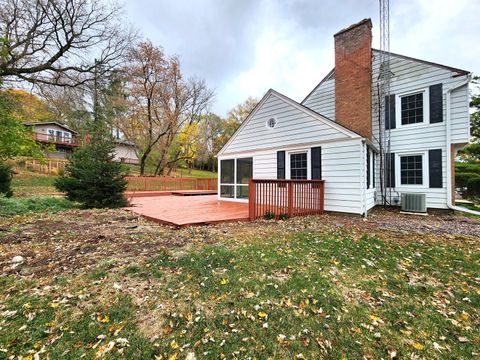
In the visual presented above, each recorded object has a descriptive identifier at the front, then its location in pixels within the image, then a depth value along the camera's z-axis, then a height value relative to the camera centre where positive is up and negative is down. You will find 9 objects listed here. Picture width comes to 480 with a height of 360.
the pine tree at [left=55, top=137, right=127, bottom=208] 7.95 -0.04
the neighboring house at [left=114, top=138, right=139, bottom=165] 32.34 +3.69
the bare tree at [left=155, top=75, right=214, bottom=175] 20.03 +7.05
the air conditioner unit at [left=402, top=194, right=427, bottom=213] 7.84 -0.97
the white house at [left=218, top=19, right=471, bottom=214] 7.08 +1.51
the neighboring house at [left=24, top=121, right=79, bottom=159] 27.00 +5.45
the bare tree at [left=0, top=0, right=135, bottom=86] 9.91 +7.01
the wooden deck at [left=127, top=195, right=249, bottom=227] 5.78 -1.09
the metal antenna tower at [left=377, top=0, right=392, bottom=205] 8.88 +3.27
